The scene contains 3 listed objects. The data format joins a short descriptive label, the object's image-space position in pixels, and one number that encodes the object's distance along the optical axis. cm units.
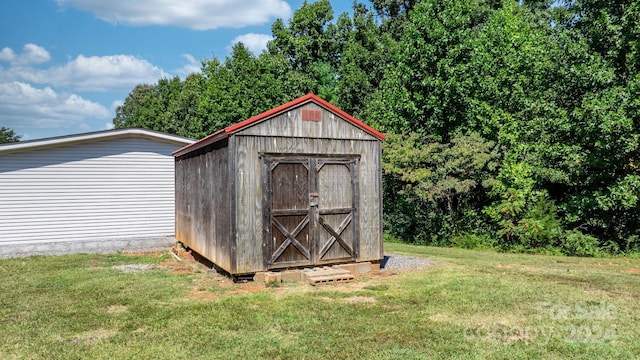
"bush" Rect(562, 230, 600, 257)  1383
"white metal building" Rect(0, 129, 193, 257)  1316
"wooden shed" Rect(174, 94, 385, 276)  827
